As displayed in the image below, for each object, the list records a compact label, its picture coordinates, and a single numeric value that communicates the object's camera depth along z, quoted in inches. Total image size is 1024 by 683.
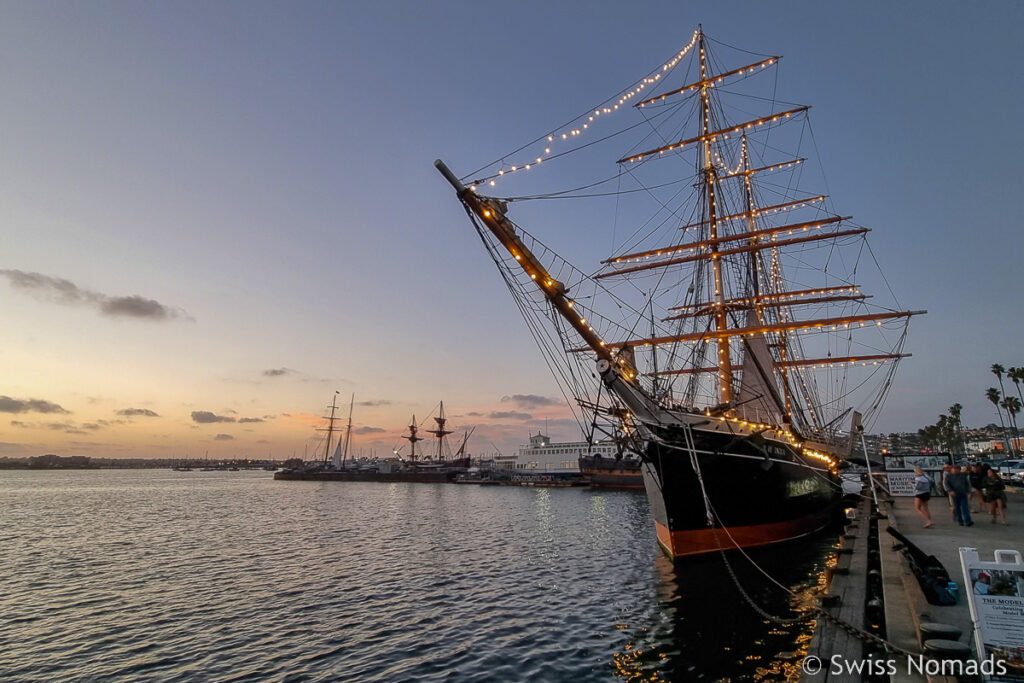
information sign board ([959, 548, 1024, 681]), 183.9
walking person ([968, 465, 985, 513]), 622.7
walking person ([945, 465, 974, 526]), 555.5
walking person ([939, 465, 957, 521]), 576.4
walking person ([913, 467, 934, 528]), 568.7
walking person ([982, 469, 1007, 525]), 556.1
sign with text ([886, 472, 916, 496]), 946.1
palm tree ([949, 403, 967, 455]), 3853.3
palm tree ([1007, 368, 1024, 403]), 2918.3
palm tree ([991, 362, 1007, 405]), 3304.6
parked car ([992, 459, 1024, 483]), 1328.0
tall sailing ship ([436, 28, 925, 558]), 639.1
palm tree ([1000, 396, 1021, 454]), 3112.7
